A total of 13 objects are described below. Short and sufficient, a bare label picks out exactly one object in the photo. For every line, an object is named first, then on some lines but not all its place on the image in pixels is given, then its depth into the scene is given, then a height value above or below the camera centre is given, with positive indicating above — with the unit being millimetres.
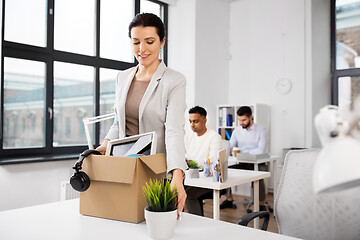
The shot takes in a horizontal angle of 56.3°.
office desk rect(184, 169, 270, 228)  2633 -426
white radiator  3879 -722
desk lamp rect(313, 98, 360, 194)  466 -31
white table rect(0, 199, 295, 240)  1137 -359
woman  1382 +135
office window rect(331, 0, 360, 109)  5582 +1342
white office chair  1456 -356
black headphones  1270 -190
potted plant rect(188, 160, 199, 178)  2844 -367
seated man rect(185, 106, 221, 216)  3669 -124
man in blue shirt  4699 -135
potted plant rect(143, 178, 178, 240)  1094 -272
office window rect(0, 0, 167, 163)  3865 +762
